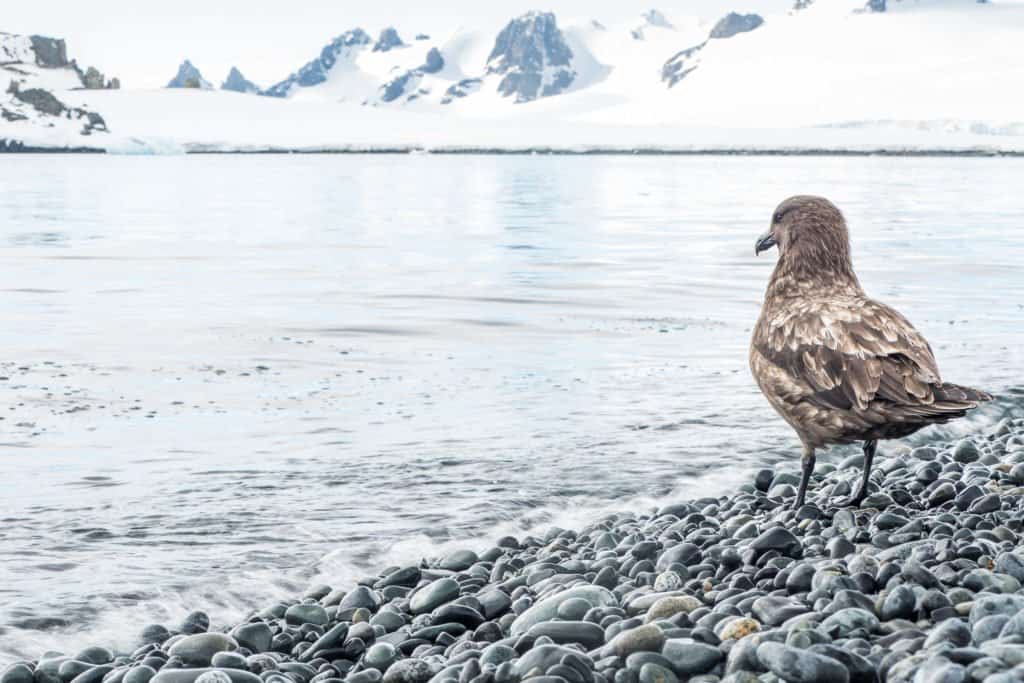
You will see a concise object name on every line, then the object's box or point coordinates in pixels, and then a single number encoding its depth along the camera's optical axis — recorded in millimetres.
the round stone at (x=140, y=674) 4410
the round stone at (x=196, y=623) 5406
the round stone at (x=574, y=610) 4738
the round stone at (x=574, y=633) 4473
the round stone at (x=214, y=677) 4223
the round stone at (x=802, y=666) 3832
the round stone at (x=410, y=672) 4305
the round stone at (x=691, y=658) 4086
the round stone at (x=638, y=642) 4223
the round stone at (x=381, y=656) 4527
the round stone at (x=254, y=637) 4906
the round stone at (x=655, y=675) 4012
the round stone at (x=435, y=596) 5195
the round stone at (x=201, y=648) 4727
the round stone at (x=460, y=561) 6059
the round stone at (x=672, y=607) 4676
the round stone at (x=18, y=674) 4598
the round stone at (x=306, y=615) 5195
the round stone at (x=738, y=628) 4316
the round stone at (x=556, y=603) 4727
